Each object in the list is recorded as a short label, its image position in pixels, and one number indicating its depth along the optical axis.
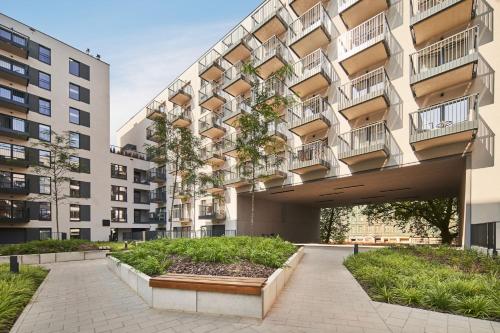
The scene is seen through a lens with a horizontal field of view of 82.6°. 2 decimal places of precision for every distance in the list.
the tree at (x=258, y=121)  15.82
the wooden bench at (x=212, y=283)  5.86
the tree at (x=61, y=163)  22.61
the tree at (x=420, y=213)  30.53
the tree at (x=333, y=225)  46.09
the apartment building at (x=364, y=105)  13.91
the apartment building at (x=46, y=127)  29.19
